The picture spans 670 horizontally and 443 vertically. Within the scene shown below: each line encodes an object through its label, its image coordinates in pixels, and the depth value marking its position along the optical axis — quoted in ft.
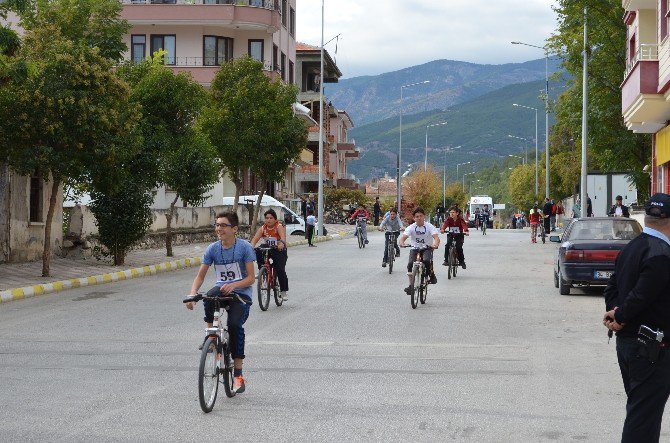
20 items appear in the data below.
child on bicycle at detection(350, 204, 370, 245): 135.64
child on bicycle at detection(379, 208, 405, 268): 93.99
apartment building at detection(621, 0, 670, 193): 95.50
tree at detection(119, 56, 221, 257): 105.91
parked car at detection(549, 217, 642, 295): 67.00
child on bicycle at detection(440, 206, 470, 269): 85.56
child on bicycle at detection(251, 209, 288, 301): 61.26
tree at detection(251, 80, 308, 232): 143.13
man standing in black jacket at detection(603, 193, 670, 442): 19.89
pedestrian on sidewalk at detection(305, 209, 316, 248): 140.97
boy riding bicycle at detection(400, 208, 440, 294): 63.82
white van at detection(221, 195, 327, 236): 177.99
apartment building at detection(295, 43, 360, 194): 281.54
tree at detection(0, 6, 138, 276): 75.46
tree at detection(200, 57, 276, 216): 142.00
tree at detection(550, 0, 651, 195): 144.36
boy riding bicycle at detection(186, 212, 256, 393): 31.76
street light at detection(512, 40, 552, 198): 162.93
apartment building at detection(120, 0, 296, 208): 200.44
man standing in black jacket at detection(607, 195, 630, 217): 113.52
